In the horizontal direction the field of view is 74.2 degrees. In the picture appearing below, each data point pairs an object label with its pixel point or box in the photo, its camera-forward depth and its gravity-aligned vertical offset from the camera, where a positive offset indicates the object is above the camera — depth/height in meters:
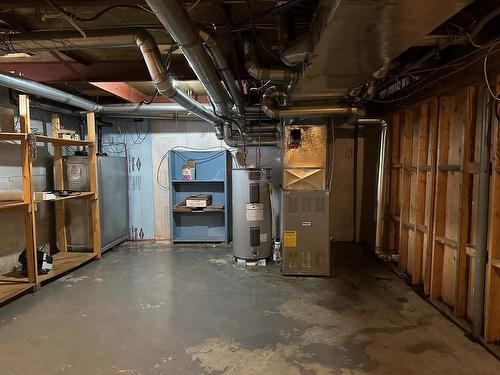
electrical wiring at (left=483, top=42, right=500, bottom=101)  2.13 +0.58
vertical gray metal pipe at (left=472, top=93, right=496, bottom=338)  2.28 -0.37
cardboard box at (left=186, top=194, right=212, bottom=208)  5.05 -0.50
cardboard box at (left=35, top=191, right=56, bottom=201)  3.47 -0.29
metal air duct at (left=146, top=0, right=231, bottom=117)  1.40 +0.67
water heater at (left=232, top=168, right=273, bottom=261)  4.23 -0.60
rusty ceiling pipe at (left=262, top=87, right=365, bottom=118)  3.26 +0.58
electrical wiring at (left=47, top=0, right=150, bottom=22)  1.79 +0.90
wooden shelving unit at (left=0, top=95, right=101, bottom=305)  3.21 -0.49
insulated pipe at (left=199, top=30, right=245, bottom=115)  1.93 +0.74
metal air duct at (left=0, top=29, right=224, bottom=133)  2.07 +0.81
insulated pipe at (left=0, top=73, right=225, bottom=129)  3.04 +0.79
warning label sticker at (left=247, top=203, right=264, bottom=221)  4.24 -0.55
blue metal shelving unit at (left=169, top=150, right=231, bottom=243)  5.27 -0.39
